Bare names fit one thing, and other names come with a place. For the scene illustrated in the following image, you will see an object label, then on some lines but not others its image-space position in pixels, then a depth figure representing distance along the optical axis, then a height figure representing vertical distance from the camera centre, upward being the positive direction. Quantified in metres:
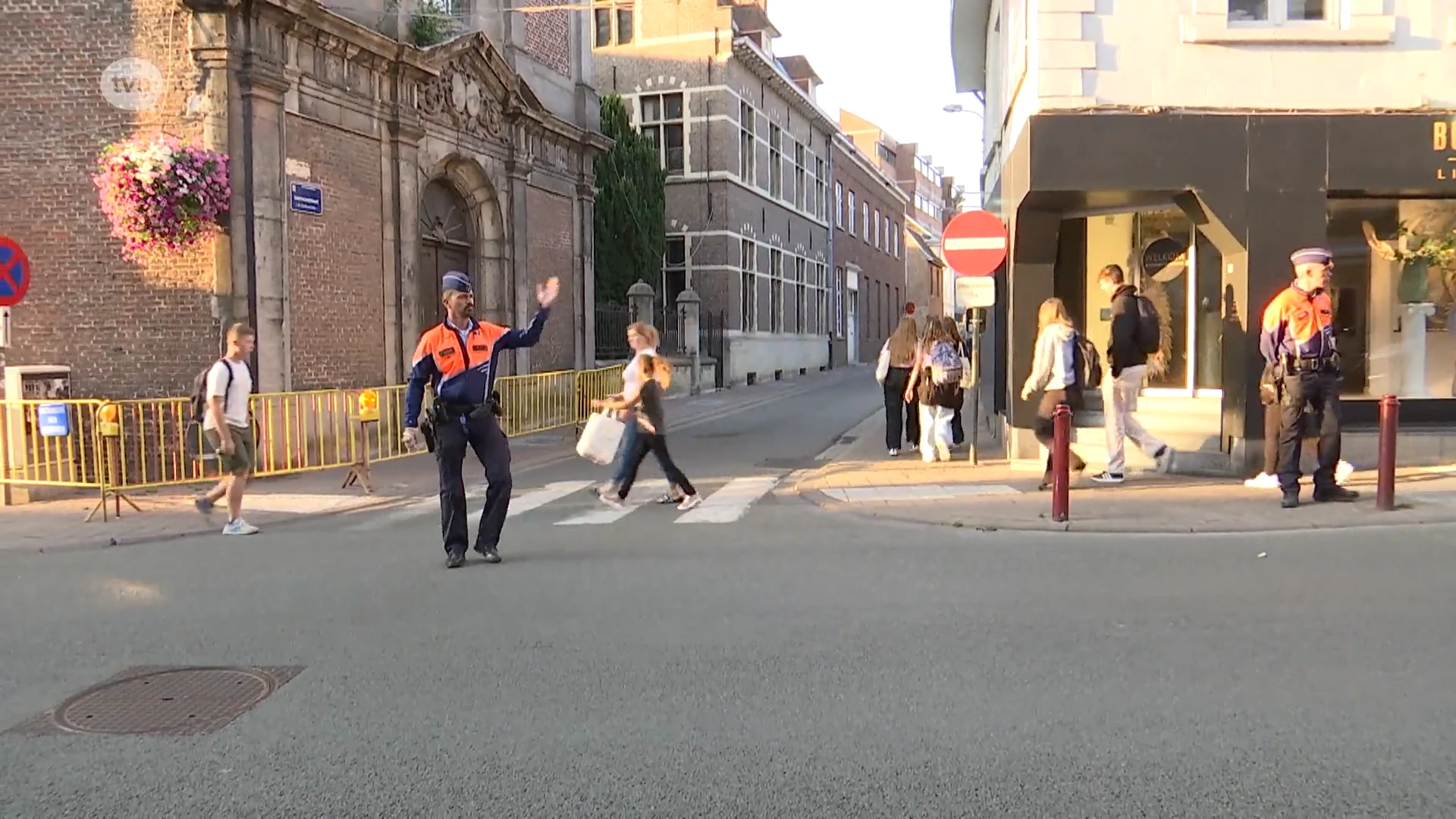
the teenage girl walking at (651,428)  9.24 -0.75
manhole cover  4.21 -1.48
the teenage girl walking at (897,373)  12.82 -0.42
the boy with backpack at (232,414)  8.55 -0.56
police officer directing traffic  6.98 -0.38
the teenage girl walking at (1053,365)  9.59 -0.25
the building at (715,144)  30.86 +5.74
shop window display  10.76 +0.29
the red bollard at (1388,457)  8.09 -0.91
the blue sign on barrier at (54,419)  9.59 -0.66
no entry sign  10.63 +0.92
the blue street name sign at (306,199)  12.74 +1.71
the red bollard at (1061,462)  8.06 -0.93
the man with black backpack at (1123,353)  9.98 -0.15
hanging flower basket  11.23 +1.59
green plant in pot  10.76 +0.80
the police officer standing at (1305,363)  8.41 -0.22
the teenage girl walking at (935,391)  11.64 -0.58
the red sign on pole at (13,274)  9.43 +0.62
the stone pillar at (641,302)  23.77 +0.84
